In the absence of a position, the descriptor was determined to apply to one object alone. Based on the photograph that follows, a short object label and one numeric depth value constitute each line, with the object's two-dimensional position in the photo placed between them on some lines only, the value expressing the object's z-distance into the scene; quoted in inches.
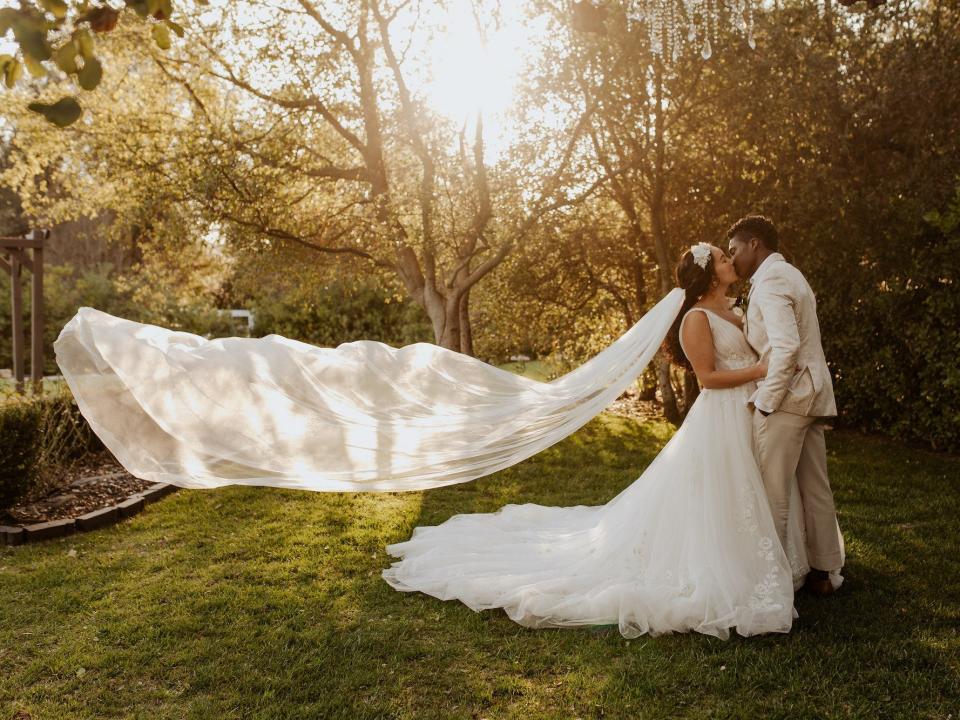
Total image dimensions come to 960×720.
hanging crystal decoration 199.0
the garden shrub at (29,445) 257.3
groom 181.2
